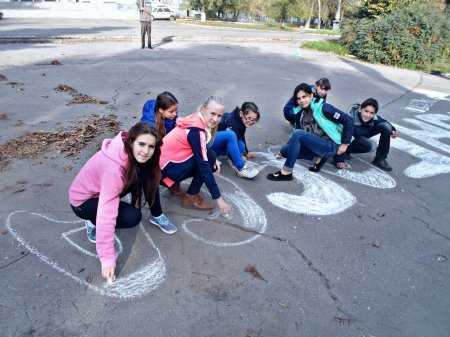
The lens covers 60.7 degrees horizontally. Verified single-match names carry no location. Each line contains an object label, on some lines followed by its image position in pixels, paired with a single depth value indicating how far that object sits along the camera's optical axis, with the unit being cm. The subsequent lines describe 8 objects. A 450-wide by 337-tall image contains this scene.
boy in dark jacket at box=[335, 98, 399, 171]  491
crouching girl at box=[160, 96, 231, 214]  329
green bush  1422
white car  3503
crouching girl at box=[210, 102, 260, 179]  423
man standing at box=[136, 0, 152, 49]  1340
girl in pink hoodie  251
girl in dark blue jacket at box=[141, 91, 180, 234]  323
